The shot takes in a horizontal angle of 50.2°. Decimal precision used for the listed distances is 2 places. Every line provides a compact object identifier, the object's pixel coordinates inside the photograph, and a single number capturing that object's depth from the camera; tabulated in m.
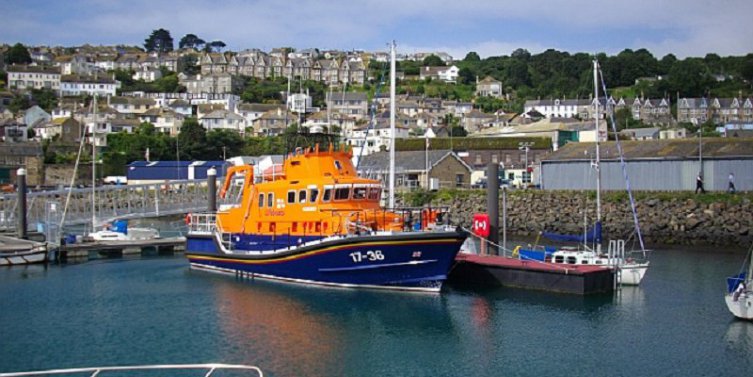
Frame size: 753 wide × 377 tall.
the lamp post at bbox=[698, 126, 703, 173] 43.53
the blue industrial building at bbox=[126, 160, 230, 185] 70.94
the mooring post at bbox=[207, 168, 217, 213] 37.38
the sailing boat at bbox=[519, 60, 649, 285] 25.88
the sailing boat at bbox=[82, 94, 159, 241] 37.69
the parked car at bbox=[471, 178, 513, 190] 56.84
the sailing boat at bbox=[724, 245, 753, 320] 21.03
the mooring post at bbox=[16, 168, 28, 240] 34.59
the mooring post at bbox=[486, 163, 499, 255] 27.82
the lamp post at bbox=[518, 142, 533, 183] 59.55
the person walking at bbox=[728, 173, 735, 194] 41.23
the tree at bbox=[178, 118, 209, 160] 83.19
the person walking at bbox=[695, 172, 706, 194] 42.06
